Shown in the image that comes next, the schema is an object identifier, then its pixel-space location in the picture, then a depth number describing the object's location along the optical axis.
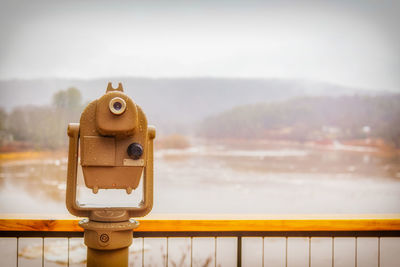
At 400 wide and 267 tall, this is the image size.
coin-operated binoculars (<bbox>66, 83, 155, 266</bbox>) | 1.21
